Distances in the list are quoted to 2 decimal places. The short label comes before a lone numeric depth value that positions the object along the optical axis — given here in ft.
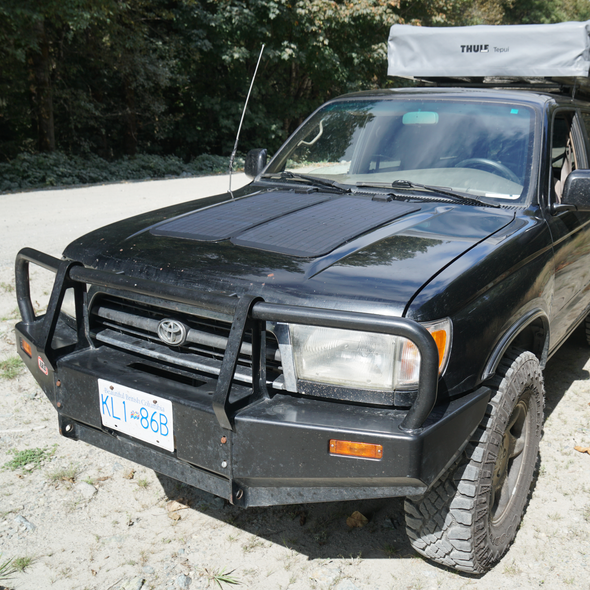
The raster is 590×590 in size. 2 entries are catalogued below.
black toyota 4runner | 6.56
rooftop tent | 14.06
